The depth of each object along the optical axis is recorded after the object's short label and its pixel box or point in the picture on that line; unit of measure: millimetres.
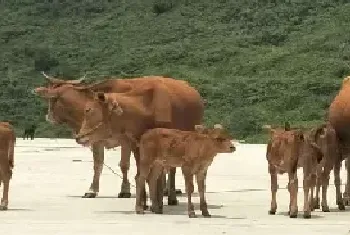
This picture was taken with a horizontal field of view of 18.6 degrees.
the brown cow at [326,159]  16500
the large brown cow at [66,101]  17109
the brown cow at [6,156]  15883
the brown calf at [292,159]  15255
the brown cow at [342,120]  17438
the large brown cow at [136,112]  16406
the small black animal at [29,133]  55044
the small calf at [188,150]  15258
